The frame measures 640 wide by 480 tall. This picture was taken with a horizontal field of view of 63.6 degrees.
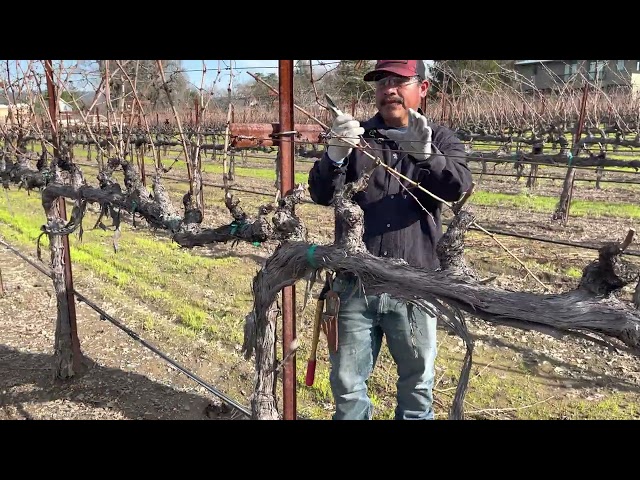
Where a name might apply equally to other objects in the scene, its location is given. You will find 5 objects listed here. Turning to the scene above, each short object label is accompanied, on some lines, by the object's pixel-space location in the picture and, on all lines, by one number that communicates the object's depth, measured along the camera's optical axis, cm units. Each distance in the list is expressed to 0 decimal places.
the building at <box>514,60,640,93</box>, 2848
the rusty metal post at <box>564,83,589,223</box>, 739
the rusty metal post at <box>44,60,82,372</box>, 384
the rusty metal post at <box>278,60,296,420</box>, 206
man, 211
